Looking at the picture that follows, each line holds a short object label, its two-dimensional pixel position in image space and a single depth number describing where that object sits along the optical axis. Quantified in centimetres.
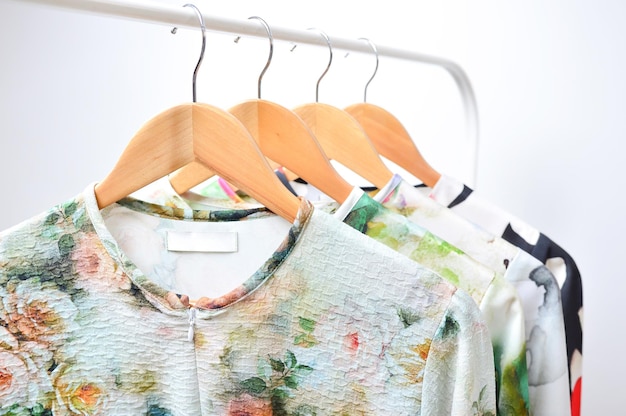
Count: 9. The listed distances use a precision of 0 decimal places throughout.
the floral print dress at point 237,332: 58
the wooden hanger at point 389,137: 90
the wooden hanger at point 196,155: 59
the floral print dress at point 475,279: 65
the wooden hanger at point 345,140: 83
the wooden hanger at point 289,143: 70
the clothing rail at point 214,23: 56
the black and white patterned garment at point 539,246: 81
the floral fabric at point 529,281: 72
